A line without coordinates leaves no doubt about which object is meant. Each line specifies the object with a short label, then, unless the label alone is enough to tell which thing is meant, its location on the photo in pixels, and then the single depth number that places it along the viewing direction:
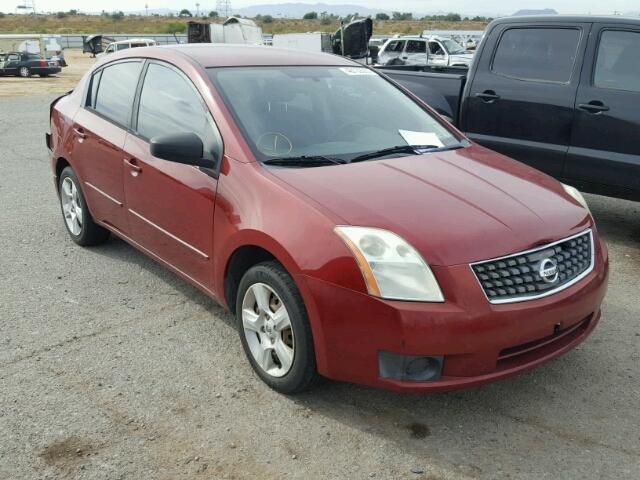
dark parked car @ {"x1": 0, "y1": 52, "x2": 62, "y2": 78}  29.03
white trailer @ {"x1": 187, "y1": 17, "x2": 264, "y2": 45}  24.66
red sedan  2.74
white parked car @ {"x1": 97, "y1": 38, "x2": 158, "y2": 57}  33.61
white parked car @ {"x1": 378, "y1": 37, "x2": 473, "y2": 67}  25.54
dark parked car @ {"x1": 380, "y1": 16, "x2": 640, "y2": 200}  5.38
